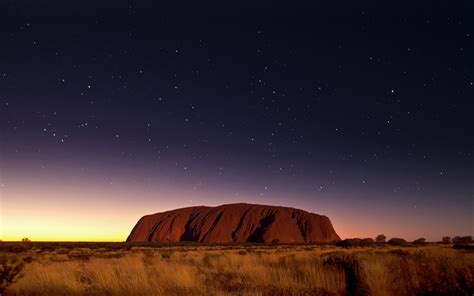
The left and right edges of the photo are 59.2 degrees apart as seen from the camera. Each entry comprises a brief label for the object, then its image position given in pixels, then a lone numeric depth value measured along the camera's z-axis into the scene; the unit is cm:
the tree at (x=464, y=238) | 10332
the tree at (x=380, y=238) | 17000
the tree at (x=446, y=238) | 14240
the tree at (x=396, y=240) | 10671
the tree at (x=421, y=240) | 12706
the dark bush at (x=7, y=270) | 979
